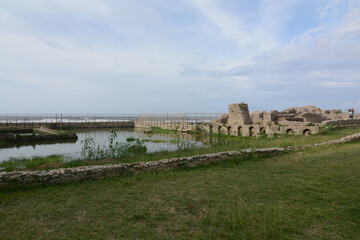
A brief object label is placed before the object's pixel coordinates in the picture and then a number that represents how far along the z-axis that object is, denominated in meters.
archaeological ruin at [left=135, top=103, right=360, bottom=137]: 17.55
